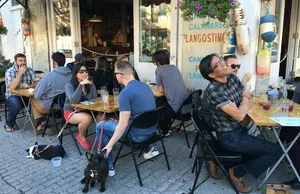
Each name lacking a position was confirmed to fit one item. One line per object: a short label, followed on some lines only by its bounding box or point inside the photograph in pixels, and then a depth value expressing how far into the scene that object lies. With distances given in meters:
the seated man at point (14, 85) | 4.47
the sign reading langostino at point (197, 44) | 4.02
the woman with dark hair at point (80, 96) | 3.44
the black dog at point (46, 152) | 3.43
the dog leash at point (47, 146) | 3.44
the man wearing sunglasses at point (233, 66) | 2.91
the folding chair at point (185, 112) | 3.89
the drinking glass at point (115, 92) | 3.76
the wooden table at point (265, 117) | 2.44
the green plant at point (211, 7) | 3.01
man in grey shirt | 3.91
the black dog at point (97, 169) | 2.60
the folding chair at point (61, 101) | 3.79
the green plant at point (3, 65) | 6.40
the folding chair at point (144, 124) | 2.66
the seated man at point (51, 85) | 3.98
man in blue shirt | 2.67
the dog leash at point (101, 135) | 2.93
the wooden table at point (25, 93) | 4.16
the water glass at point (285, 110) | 2.68
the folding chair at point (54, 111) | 4.01
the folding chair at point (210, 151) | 2.51
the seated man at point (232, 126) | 2.50
